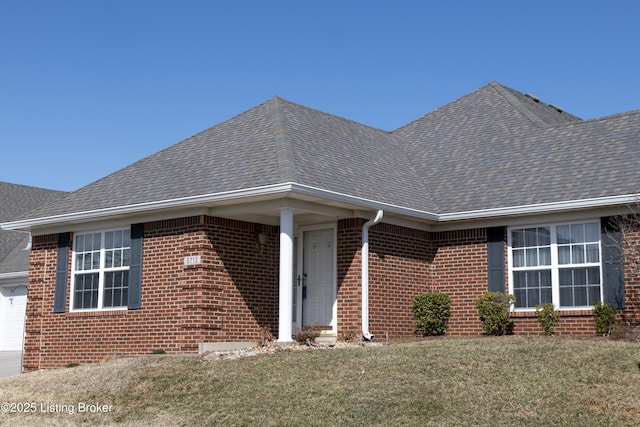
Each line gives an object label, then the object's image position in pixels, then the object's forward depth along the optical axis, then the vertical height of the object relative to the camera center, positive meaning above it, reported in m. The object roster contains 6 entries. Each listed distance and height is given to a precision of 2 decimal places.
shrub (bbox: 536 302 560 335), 17.17 -0.17
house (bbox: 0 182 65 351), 28.50 +0.55
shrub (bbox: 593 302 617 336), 16.41 -0.15
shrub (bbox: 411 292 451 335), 18.59 -0.10
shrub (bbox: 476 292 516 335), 17.73 -0.08
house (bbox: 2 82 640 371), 16.95 +1.36
